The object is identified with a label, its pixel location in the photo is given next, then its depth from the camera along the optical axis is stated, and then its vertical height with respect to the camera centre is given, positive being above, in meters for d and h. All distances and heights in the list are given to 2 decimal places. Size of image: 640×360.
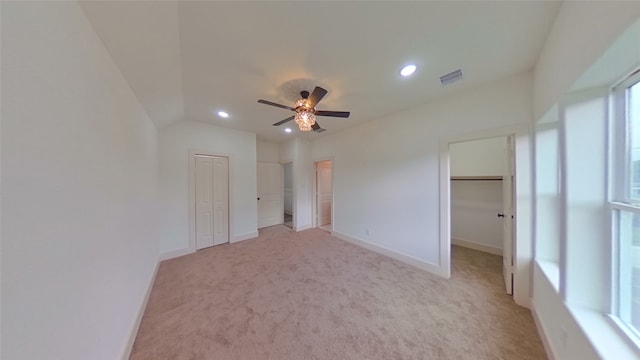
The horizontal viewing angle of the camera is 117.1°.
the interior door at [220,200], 4.20 -0.46
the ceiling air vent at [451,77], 2.13 +1.13
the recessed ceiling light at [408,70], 2.05 +1.16
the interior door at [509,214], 2.30 -0.45
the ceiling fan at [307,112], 2.33 +0.83
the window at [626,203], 1.11 -0.16
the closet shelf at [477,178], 3.63 -0.01
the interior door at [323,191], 5.75 -0.39
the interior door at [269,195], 5.64 -0.47
